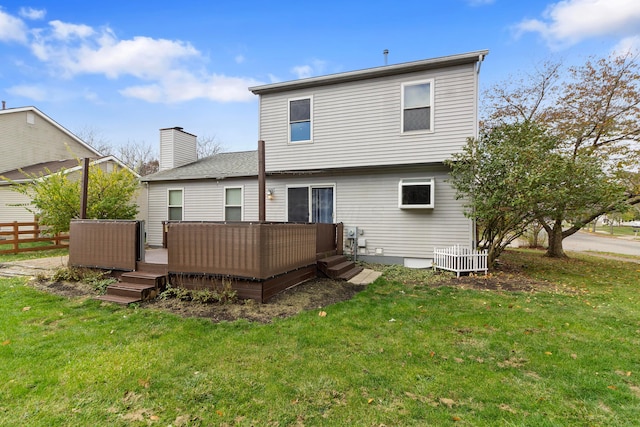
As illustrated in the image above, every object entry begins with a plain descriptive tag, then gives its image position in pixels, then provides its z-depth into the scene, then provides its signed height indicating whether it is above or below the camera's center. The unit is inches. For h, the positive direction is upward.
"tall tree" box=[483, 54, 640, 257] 416.2 +155.5
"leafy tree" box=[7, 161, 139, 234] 360.8 +25.3
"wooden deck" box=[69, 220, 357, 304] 193.0 -28.1
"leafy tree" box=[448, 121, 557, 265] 261.7 +39.7
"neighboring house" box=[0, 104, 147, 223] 534.3 +141.9
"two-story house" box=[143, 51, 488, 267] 304.7 +74.1
